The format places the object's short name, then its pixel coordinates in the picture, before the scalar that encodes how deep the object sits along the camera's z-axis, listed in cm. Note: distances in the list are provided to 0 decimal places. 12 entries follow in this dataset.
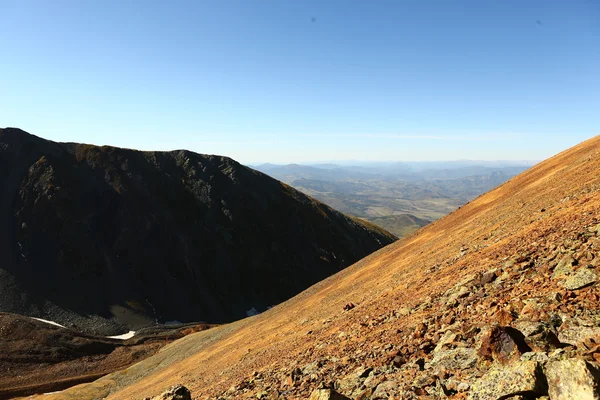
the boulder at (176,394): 1336
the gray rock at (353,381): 1079
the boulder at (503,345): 822
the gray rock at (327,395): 904
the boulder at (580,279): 951
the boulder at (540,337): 809
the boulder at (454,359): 902
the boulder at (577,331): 769
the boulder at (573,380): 571
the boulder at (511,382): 664
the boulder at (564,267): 1069
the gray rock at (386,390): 928
